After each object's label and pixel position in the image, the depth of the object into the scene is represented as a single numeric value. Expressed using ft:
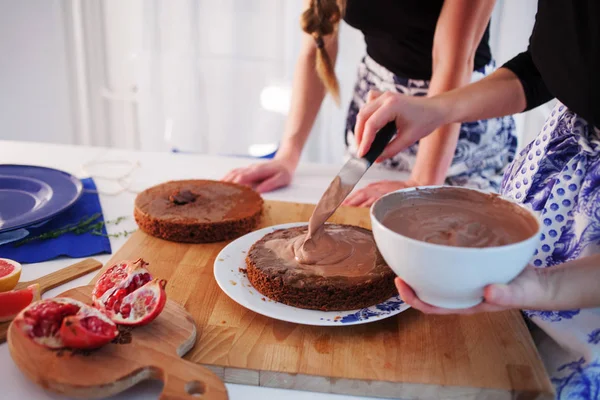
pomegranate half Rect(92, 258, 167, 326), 3.91
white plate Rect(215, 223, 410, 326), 4.13
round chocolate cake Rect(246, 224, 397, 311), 4.28
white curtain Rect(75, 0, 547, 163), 13.60
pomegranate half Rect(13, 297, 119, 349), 3.52
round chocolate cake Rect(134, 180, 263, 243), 5.44
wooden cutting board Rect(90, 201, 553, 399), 3.70
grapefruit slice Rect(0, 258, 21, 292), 4.27
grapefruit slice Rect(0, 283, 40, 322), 4.03
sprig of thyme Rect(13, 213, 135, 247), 5.41
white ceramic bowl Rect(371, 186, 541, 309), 3.10
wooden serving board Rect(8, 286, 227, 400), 3.38
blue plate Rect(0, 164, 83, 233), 5.54
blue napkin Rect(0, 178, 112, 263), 5.16
